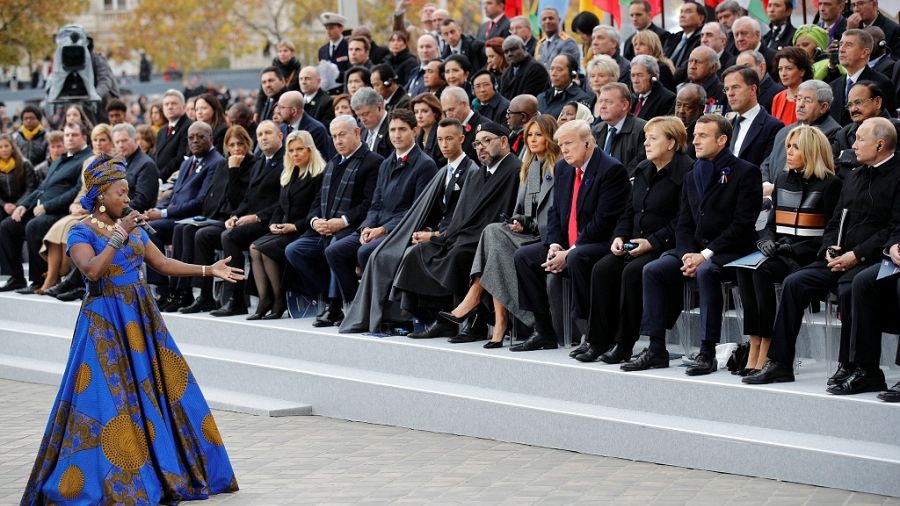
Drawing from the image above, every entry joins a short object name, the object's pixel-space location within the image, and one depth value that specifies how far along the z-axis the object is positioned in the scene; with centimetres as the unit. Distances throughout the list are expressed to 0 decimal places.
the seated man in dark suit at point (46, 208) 1467
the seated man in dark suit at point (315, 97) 1470
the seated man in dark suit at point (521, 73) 1353
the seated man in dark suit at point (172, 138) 1483
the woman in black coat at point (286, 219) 1205
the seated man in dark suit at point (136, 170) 1378
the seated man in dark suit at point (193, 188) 1346
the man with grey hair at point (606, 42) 1323
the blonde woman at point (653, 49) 1240
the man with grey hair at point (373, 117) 1280
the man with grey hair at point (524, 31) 1502
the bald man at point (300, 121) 1346
